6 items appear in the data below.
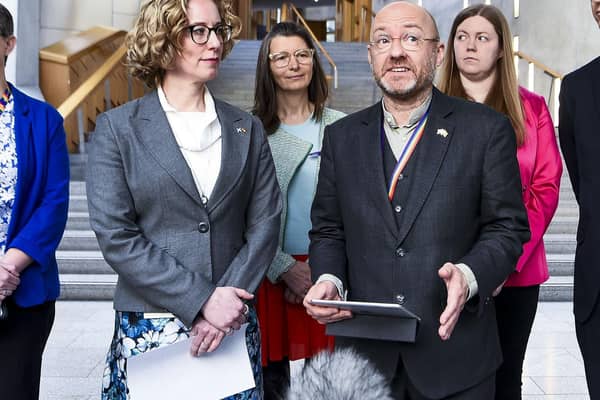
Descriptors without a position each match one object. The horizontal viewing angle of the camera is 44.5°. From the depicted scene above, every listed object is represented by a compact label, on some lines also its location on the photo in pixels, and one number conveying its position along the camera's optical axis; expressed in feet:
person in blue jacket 7.80
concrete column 32.52
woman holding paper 6.81
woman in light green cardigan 9.88
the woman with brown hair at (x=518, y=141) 9.48
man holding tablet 6.75
